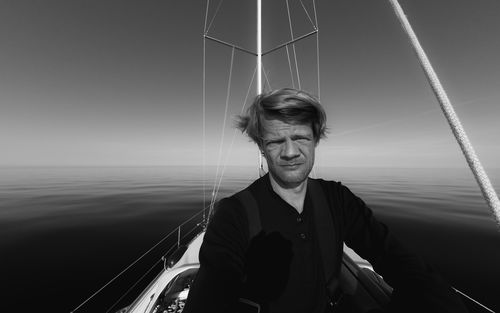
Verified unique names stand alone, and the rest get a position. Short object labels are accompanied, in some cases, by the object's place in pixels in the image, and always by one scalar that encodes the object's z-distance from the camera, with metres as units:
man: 0.60
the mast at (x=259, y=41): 5.63
